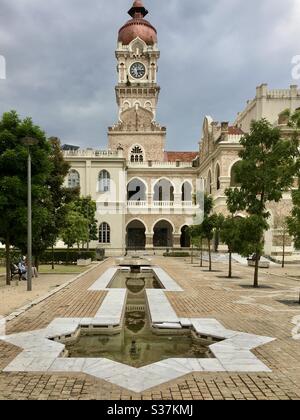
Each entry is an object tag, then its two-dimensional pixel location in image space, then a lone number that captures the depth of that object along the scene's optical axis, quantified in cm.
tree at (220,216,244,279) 1881
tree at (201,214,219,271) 2922
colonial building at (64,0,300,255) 4960
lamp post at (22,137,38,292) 1608
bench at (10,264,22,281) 2039
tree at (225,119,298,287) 1841
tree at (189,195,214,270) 3031
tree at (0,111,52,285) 1792
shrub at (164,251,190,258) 4692
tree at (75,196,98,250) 4088
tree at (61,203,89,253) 3334
